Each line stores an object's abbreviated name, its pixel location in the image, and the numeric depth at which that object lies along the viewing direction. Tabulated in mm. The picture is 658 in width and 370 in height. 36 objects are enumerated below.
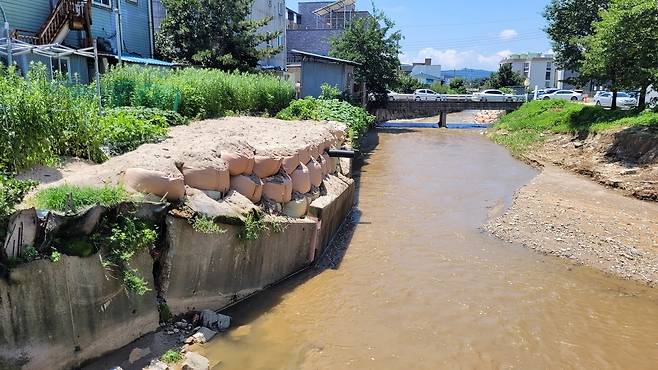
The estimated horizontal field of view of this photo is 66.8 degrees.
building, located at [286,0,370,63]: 46500
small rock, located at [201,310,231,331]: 6449
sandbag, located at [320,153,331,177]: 10977
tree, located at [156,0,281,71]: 22641
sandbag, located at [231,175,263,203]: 7711
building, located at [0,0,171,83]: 14602
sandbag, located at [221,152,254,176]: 7559
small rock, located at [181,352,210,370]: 5475
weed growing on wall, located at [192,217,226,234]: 6312
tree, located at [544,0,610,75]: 28438
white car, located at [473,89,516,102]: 39031
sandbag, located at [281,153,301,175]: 8883
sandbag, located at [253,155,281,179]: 8172
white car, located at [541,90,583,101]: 41562
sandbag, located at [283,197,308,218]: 8648
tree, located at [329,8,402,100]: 34000
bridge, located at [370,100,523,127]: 38844
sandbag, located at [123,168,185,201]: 6020
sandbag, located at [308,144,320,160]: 10234
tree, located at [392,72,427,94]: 53903
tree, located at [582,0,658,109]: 18453
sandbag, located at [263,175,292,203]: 8320
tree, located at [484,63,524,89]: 58500
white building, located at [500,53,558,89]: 65938
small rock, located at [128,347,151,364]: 5484
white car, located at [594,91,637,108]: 31125
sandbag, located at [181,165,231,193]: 6902
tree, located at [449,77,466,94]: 59219
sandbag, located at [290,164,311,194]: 9125
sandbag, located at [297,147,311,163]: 9403
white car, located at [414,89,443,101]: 39438
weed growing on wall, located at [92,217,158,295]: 5398
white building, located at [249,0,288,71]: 34116
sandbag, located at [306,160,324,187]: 9891
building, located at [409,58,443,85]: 91844
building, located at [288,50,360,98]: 24984
